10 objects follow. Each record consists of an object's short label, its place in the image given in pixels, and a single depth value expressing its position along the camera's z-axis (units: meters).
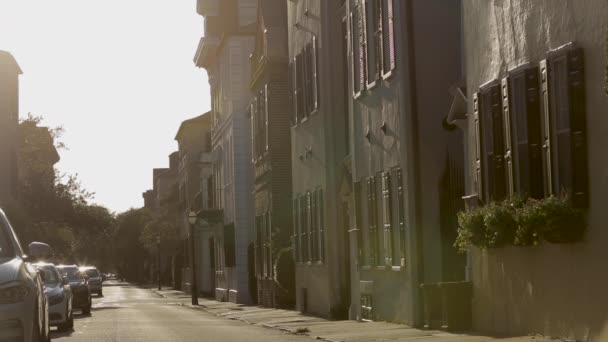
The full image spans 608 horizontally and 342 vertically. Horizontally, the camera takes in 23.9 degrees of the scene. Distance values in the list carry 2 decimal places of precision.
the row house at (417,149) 23.53
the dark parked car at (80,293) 40.69
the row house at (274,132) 42.72
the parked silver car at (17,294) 12.88
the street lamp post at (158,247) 98.88
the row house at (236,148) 53.41
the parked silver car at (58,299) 28.39
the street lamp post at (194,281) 55.39
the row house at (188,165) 88.54
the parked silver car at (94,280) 72.25
